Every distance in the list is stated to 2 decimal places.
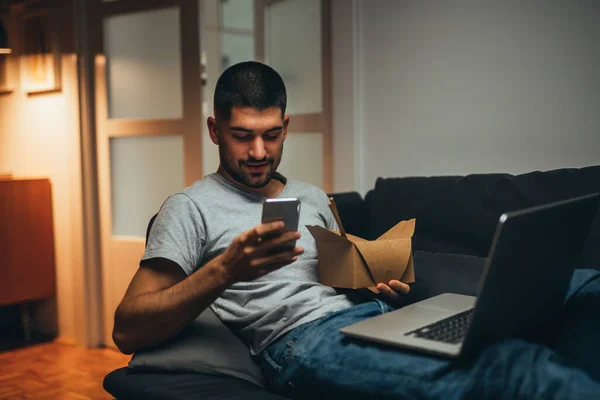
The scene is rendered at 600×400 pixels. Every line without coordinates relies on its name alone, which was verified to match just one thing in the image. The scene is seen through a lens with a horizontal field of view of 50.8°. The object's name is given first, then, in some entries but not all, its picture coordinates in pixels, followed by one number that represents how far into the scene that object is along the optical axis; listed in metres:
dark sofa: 1.25
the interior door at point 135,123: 3.10
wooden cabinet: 3.26
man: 1.02
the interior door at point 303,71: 2.65
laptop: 0.96
